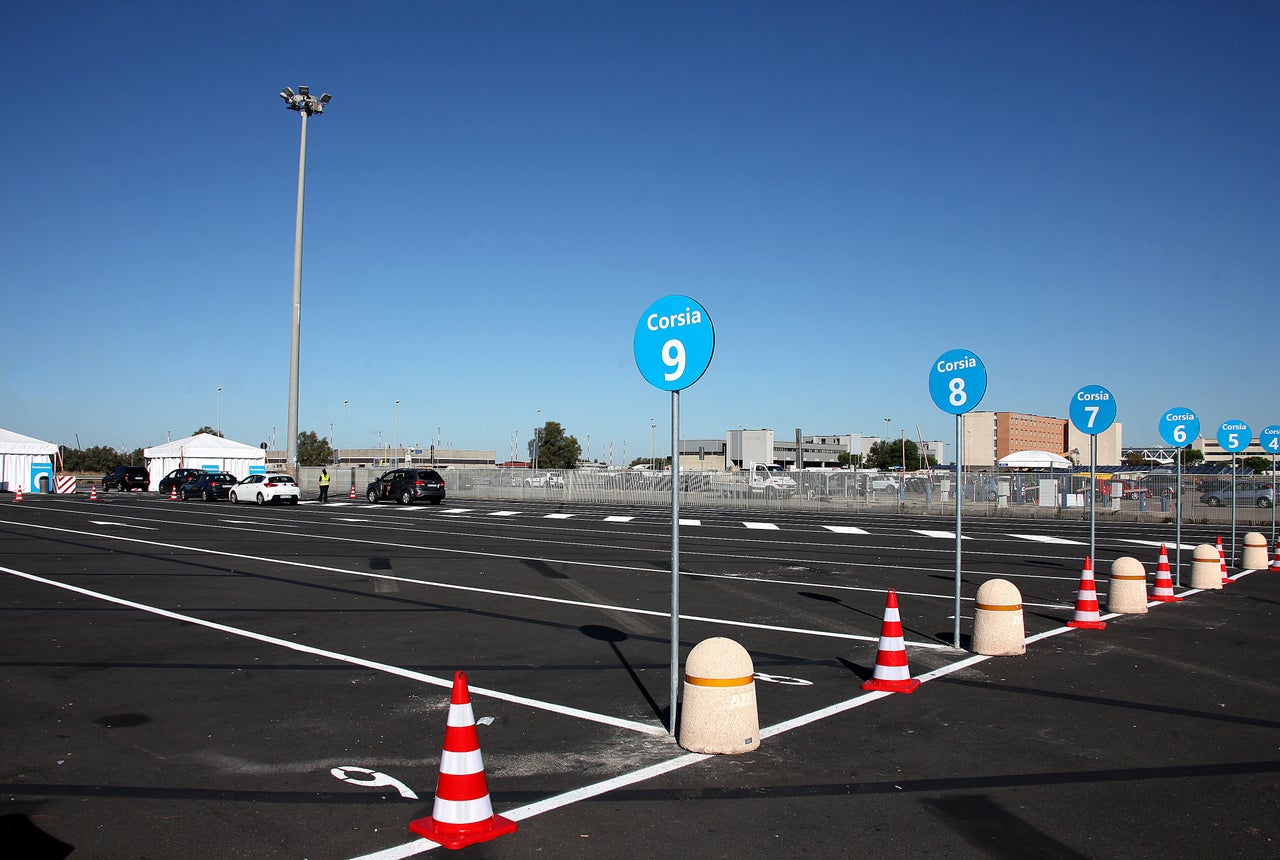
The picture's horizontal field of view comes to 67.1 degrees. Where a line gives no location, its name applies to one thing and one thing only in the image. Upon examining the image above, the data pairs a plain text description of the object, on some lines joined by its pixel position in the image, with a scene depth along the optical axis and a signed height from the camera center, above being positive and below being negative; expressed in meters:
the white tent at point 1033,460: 68.00 +0.30
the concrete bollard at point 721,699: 6.07 -1.50
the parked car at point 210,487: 46.38 -1.27
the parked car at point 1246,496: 37.06 -1.23
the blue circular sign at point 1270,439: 20.55 +0.57
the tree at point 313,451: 126.31 +1.44
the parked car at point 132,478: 60.06 -1.10
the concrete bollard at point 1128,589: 12.24 -1.58
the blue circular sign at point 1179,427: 16.45 +0.66
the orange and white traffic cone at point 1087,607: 11.16 -1.66
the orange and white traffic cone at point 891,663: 7.97 -1.66
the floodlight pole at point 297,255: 46.62 +9.95
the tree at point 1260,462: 106.61 +0.37
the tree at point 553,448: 105.62 +1.57
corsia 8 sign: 9.76 +0.85
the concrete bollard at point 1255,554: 17.80 -1.65
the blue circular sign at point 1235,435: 18.53 +0.58
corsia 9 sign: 6.45 +0.82
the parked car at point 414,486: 43.06 -1.13
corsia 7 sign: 13.76 +0.79
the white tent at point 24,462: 56.78 -0.13
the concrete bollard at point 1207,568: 14.66 -1.57
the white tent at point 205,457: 58.06 +0.25
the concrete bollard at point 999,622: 9.29 -1.53
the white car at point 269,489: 42.22 -1.26
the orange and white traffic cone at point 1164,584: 13.54 -1.70
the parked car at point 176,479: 52.55 -1.01
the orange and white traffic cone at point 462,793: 4.80 -1.67
